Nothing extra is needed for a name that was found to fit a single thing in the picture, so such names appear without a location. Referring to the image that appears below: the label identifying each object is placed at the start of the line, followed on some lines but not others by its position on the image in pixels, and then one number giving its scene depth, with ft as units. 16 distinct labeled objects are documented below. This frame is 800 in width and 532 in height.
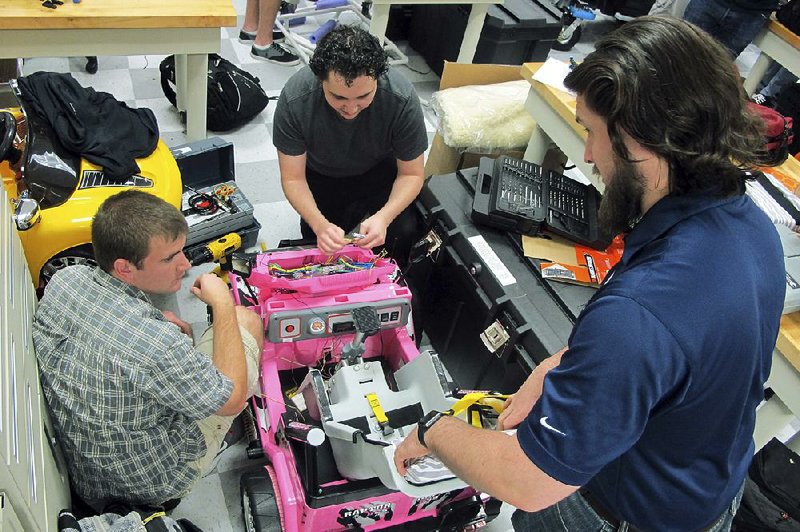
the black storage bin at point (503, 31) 12.09
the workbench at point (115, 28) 7.48
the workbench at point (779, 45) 11.51
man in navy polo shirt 2.77
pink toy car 5.34
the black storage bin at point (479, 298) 6.40
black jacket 7.42
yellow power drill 7.98
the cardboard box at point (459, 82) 9.45
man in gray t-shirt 6.30
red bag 7.23
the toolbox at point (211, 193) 8.17
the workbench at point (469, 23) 10.11
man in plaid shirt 4.50
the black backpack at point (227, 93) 10.37
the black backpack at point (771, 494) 6.43
